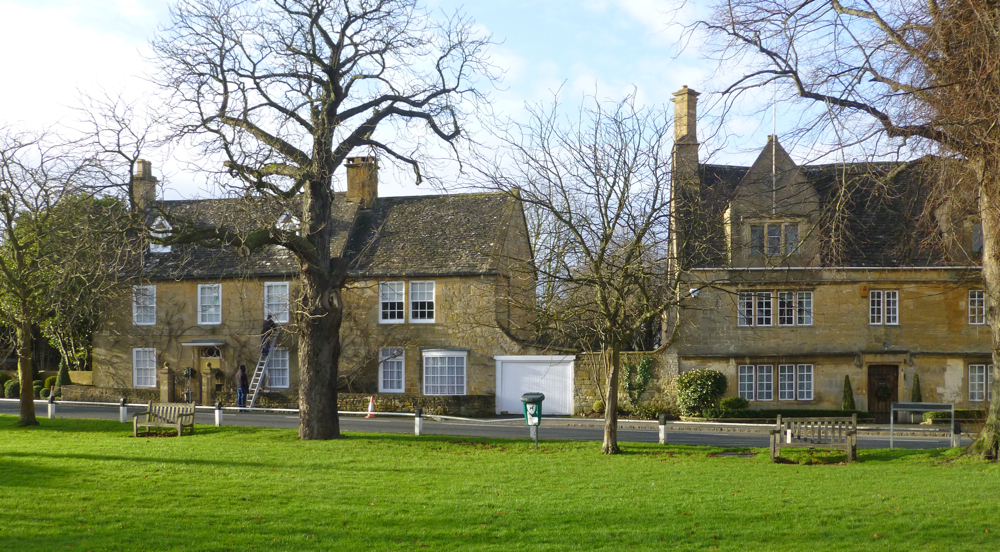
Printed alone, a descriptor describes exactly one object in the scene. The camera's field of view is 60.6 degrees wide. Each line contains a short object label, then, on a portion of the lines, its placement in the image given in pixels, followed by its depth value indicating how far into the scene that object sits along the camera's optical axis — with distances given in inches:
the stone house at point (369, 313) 1342.3
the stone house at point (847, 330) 1233.4
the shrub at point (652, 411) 1232.8
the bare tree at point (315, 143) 743.1
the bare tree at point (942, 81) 472.1
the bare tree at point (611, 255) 699.4
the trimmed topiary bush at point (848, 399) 1211.9
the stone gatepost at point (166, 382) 1312.7
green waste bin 757.9
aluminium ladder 1375.5
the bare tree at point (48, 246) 702.5
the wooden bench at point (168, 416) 846.5
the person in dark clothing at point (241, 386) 1315.2
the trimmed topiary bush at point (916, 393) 1210.0
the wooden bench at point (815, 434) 657.6
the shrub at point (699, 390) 1207.6
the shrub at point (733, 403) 1202.6
